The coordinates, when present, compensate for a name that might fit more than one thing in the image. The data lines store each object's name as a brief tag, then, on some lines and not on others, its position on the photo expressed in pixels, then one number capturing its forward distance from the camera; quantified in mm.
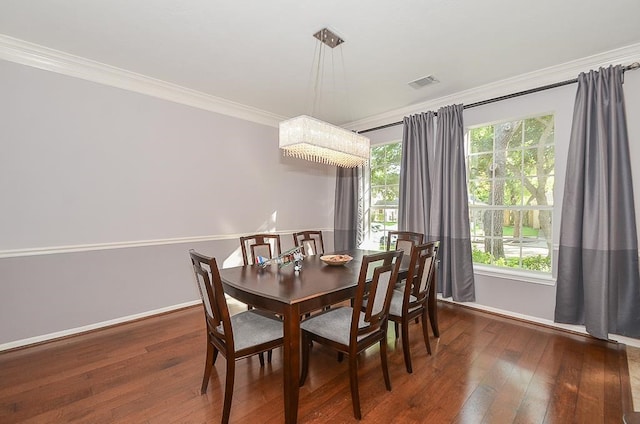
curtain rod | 2615
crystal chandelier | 2381
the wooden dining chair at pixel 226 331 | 1696
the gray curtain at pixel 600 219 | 2572
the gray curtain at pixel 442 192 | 3525
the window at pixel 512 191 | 3182
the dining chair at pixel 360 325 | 1790
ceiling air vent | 3223
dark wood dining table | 1655
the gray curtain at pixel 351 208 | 4891
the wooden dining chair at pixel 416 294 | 2195
